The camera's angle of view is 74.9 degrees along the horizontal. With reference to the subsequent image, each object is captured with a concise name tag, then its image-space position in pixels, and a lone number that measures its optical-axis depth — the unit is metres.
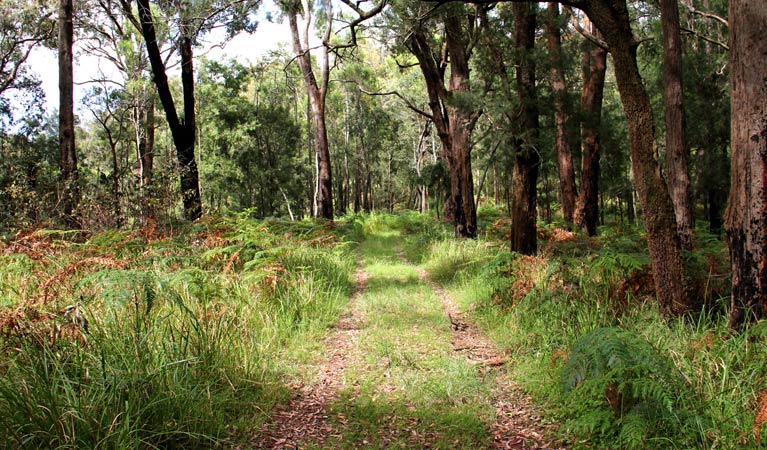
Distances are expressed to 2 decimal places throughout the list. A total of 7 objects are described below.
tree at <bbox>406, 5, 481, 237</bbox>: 12.23
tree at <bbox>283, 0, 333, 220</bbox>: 18.08
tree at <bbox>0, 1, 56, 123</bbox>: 21.55
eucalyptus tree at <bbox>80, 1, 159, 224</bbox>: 23.77
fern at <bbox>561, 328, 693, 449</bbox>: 2.88
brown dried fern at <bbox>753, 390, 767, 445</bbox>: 2.55
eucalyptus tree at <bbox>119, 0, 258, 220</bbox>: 10.95
